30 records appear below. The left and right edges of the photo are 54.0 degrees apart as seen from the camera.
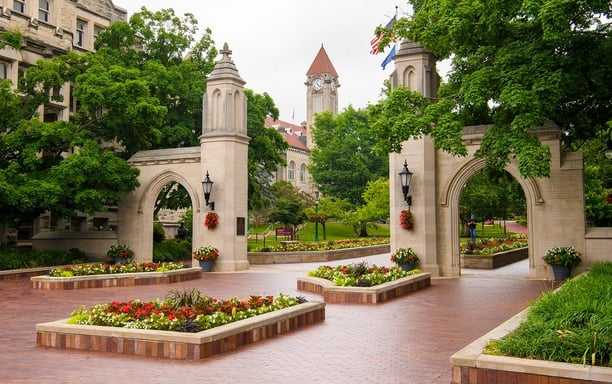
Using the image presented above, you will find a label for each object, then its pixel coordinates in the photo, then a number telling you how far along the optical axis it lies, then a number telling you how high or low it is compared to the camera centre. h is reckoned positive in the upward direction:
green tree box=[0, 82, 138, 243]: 21.09 +1.98
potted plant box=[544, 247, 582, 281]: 17.42 -1.22
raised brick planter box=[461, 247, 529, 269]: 23.67 -1.68
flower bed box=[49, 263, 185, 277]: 16.95 -1.39
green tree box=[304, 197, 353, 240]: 42.47 +0.67
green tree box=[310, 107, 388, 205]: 61.19 +6.03
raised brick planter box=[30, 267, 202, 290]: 16.39 -1.66
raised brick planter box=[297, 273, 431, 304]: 13.05 -1.63
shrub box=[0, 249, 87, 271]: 21.57 -1.38
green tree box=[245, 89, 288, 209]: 30.56 +4.25
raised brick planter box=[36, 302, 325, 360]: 7.86 -1.63
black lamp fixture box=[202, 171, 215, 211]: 23.02 +1.27
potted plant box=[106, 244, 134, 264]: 24.45 -1.35
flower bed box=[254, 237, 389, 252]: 28.98 -1.37
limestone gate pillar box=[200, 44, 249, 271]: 23.22 +2.42
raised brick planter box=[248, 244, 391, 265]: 27.42 -1.72
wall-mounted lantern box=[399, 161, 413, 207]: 19.82 +1.34
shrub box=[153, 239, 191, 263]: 27.70 -1.41
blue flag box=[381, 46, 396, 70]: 23.86 +6.45
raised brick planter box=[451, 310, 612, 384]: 5.57 -1.48
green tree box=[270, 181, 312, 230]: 36.22 +0.40
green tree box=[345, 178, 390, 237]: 41.66 +1.07
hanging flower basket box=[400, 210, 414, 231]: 20.16 -0.02
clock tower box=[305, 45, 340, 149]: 103.25 +22.86
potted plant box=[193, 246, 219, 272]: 22.77 -1.34
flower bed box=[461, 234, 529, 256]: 24.94 -1.29
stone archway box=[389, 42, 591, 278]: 18.14 +0.92
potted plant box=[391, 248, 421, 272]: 19.81 -1.31
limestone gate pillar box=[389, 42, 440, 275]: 20.11 +1.52
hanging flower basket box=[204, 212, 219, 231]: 23.06 +0.02
